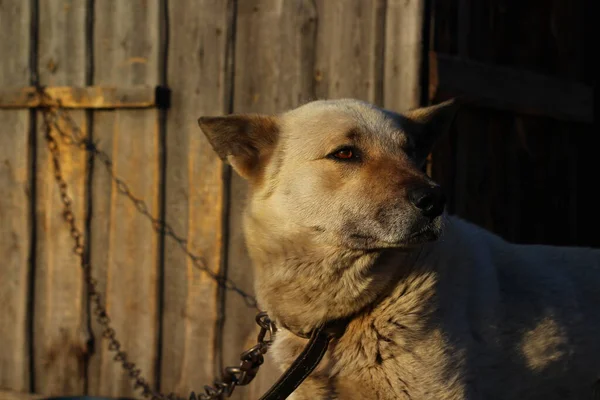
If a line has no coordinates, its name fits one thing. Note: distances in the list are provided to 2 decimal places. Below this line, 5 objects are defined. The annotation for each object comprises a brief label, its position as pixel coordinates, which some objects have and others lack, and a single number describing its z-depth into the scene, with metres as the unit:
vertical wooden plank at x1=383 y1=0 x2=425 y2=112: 4.23
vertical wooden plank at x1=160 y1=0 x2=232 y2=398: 4.80
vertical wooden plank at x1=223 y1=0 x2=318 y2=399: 4.60
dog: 2.78
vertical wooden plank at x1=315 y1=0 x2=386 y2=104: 4.38
